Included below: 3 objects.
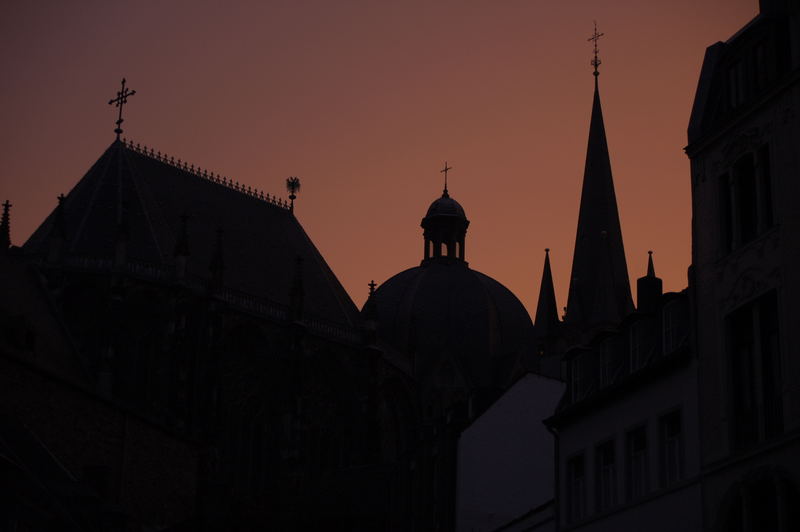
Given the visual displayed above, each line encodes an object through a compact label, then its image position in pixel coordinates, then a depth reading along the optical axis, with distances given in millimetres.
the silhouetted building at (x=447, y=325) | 94938
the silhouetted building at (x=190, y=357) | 58125
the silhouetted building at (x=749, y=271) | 28984
